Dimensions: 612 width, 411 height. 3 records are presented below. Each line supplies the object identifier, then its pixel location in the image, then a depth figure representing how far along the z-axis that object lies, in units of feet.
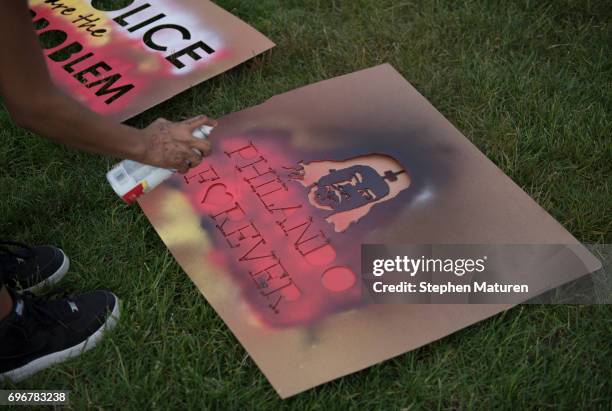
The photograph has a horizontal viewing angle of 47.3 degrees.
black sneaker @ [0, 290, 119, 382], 4.50
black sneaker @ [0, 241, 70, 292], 5.04
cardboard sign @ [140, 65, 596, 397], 4.64
